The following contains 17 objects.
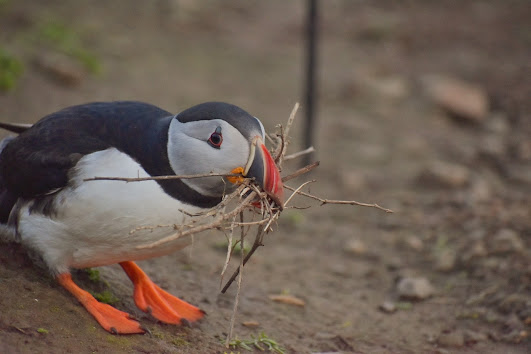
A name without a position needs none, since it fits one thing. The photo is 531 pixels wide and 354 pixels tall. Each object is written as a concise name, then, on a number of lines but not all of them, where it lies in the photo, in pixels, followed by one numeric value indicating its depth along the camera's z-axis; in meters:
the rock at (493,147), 13.24
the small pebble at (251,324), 7.64
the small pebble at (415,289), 8.88
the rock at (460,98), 14.66
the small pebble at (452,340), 7.73
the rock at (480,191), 11.54
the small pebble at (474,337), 7.81
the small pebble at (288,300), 8.55
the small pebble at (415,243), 10.41
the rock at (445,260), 9.64
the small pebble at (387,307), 8.68
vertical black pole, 12.41
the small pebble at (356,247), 10.41
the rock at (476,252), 9.59
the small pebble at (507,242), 9.39
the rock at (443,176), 12.25
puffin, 6.17
